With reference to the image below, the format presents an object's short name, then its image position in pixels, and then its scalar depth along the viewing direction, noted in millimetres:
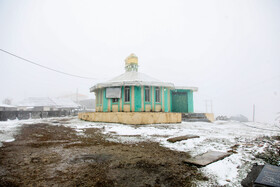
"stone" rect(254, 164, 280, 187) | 2501
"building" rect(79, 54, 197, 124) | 12227
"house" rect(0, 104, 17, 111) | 30047
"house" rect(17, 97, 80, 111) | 35212
